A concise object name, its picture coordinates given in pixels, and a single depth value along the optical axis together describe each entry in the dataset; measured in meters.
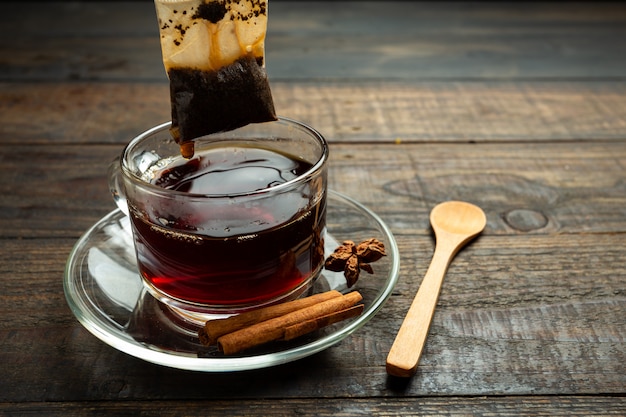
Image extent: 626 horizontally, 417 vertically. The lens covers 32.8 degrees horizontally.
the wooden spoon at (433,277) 0.44
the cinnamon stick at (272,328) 0.43
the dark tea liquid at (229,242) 0.44
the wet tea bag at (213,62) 0.44
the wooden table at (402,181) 0.44
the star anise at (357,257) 0.49
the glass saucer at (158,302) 0.43
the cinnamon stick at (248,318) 0.44
